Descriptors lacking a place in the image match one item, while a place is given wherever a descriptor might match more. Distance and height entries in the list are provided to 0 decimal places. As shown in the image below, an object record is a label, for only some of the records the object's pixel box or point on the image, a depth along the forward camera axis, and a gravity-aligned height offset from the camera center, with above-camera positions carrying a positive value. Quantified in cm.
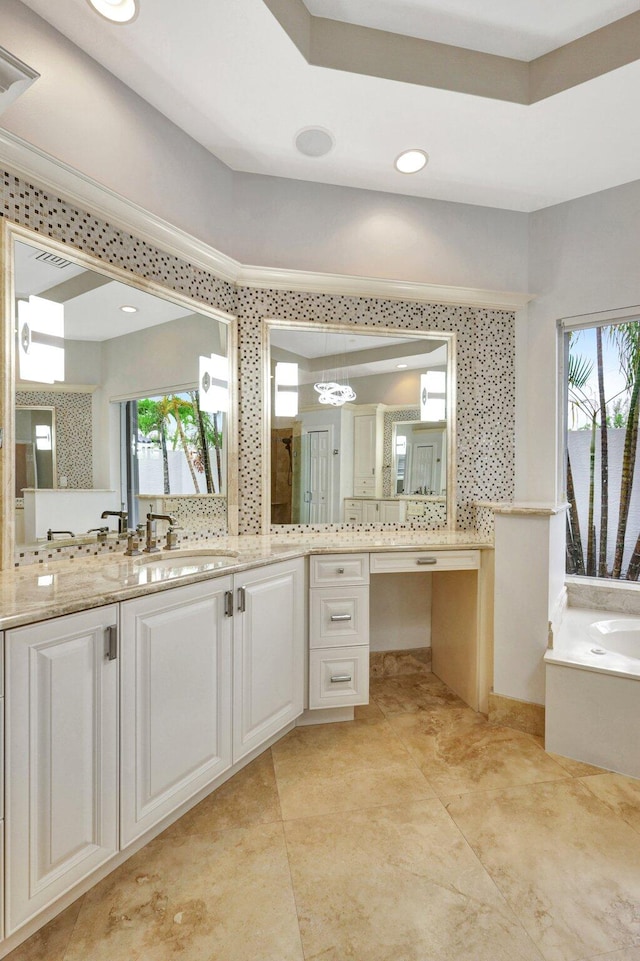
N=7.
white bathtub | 191 -95
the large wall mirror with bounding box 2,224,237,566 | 169 +29
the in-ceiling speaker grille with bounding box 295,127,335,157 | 230 +161
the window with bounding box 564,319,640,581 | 268 +14
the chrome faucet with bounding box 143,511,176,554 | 202 -29
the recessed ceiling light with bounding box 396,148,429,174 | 243 +159
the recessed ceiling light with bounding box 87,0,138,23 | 160 +156
